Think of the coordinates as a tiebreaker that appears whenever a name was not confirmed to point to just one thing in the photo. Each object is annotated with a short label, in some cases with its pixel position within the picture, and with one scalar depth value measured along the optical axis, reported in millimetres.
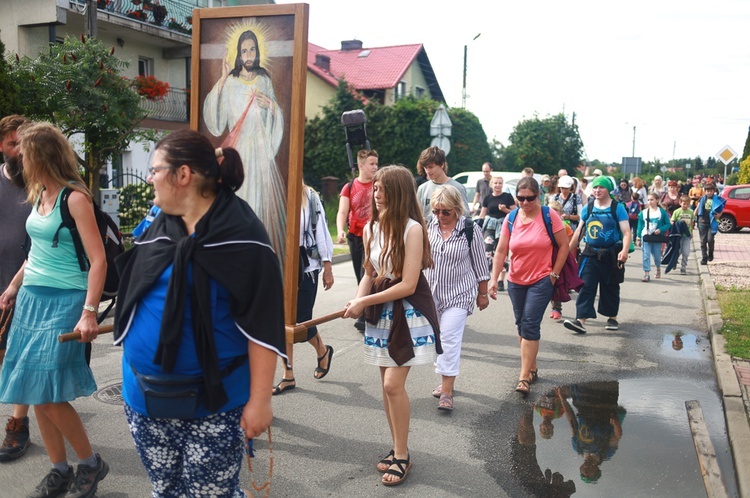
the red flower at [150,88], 15137
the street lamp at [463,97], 36812
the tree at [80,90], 11352
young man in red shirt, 7547
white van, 17791
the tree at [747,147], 54281
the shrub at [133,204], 16078
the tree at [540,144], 33562
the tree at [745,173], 35469
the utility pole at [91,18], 12210
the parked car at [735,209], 25219
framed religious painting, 4062
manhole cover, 5395
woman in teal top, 3617
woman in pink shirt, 5879
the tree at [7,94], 10469
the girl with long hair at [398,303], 3992
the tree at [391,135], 27969
